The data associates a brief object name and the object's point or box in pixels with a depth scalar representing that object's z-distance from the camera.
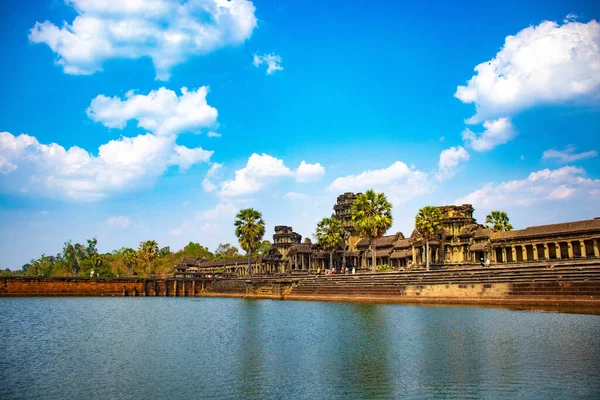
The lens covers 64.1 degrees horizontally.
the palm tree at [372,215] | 69.50
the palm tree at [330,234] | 88.88
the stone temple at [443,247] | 66.19
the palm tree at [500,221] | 88.56
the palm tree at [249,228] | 89.38
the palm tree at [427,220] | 71.06
